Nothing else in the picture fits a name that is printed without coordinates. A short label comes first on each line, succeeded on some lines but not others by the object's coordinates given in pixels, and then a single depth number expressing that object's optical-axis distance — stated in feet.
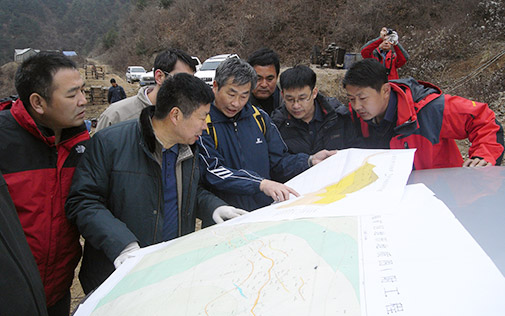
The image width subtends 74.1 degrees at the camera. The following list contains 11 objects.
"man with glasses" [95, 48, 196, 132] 8.84
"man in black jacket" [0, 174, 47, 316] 3.11
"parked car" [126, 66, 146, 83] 79.36
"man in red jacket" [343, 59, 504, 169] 6.63
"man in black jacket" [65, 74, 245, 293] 5.43
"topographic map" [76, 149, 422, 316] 2.68
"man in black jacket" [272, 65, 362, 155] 7.87
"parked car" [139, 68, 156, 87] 65.40
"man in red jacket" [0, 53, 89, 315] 5.11
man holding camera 12.54
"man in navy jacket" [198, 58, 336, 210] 6.54
